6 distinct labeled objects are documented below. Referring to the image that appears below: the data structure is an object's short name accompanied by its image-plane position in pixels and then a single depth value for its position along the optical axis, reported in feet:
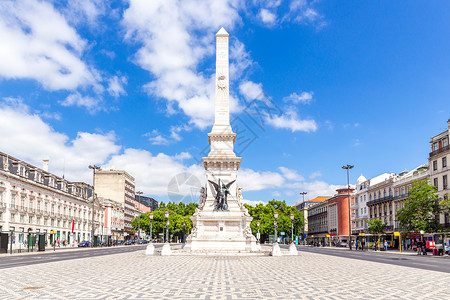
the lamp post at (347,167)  243.83
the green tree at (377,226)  238.27
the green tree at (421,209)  175.01
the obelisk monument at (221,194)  134.10
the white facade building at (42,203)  202.14
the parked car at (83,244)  252.50
